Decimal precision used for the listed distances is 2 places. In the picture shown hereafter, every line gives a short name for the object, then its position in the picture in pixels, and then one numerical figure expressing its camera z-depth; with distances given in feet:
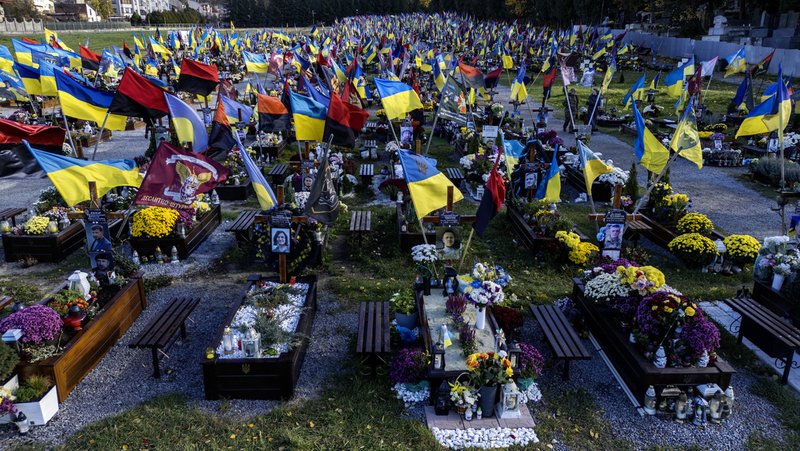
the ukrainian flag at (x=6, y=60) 91.35
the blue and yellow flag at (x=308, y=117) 45.01
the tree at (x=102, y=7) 454.81
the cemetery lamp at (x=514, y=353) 28.40
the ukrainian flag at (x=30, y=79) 70.38
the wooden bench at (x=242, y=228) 47.46
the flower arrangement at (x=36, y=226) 44.86
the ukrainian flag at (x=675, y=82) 85.64
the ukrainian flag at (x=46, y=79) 67.77
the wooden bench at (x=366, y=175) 64.64
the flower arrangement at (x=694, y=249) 42.70
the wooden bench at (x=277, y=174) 65.41
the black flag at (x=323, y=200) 37.32
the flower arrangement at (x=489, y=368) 26.94
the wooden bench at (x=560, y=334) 30.14
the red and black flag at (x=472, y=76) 68.64
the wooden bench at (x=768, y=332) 30.27
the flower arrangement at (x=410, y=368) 29.01
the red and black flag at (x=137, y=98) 46.68
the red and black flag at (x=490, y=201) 32.55
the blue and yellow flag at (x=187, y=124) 43.75
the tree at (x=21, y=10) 339.53
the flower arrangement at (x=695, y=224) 46.42
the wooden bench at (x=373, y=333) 30.30
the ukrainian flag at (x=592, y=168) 40.91
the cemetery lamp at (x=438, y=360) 28.09
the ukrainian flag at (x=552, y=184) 44.00
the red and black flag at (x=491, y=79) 85.30
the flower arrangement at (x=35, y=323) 27.84
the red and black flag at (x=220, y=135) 50.14
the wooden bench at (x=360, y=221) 47.83
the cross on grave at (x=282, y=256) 36.36
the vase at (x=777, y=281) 35.55
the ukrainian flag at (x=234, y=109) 56.37
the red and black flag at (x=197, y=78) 67.77
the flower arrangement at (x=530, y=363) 28.99
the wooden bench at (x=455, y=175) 63.98
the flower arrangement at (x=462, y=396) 26.78
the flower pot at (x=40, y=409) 26.27
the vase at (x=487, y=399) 26.99
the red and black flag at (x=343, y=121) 43.68
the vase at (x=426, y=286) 35.91
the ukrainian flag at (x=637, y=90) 83.71
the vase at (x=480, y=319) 31.76
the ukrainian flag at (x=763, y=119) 49.73
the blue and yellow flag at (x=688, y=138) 41.11
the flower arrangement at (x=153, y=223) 45.06
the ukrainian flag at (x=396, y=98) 47.70
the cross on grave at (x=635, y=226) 47.19
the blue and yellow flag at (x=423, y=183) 34.50
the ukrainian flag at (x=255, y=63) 90.02
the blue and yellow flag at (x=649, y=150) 41.68
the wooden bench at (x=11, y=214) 48.93
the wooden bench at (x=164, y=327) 29.94
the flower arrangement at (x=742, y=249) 42.52
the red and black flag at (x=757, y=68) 93.21
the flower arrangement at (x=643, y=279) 30.81
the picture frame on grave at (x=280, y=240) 34.53
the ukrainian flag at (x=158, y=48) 120.67
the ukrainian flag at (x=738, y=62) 92.22
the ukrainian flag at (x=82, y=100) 48.39
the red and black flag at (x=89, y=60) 100.78
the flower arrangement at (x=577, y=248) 43.98
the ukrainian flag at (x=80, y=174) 36.09
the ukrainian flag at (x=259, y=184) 35.52
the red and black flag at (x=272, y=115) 54.60
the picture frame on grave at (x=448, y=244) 39.09
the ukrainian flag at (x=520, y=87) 76.74
